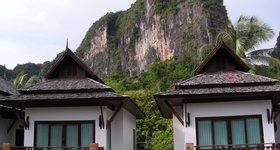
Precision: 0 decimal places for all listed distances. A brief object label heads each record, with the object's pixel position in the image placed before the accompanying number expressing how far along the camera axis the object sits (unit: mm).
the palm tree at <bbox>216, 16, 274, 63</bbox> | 24250
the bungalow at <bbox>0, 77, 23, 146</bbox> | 17344
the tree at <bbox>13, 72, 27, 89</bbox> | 36112
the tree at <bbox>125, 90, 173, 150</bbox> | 30612
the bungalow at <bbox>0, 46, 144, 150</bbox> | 14742
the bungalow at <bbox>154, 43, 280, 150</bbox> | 14156
